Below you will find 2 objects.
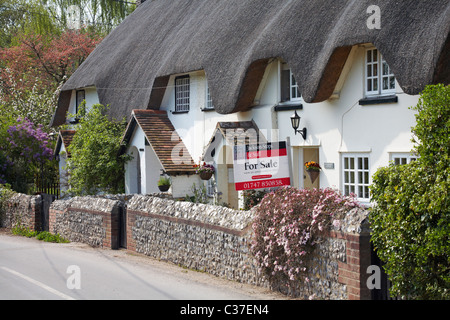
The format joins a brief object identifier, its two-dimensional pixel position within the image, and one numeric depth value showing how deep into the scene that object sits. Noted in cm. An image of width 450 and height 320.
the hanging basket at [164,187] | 1964
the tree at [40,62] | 3275
